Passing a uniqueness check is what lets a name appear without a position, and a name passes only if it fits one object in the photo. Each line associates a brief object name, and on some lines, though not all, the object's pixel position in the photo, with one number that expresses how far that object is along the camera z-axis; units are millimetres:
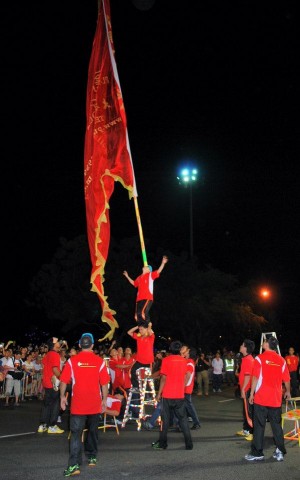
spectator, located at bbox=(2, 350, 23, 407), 16672
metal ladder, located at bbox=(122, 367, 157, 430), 11434
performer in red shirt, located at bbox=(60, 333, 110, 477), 7066
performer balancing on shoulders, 11680
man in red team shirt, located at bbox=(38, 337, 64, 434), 10758
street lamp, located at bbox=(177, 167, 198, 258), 29547
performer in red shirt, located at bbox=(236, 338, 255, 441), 10047
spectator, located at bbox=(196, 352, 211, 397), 21453
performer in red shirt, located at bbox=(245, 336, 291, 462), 8053
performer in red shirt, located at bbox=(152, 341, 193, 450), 8883
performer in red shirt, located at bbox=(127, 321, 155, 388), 11430
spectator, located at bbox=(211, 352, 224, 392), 22422
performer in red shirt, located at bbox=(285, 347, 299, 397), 18156
